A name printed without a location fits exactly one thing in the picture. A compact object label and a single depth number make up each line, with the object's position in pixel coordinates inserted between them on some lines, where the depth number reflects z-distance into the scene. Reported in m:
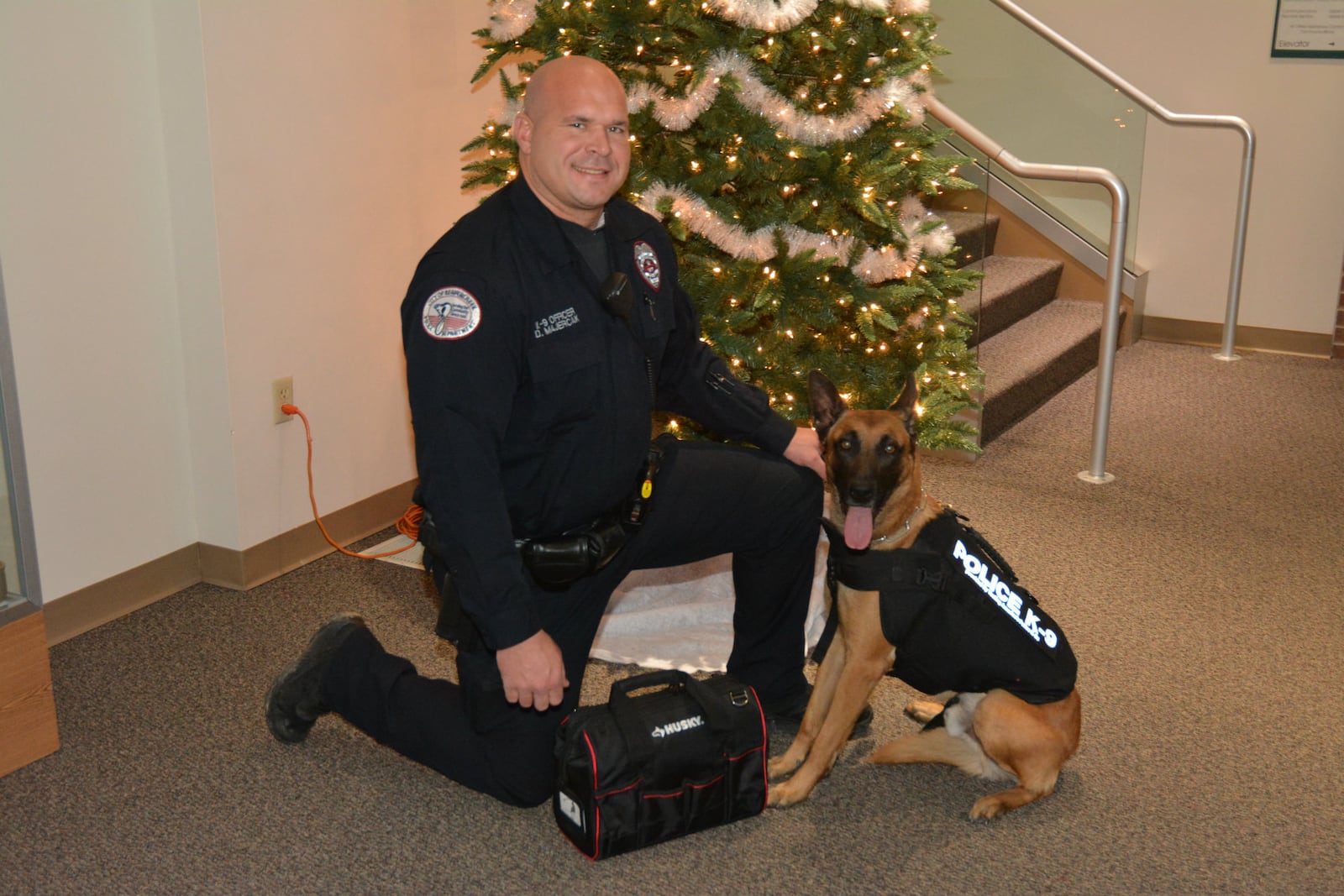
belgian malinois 2.62
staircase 5.38
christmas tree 3.39
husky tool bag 2.46
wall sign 6.32
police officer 2.33
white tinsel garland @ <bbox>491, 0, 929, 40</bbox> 3.27
